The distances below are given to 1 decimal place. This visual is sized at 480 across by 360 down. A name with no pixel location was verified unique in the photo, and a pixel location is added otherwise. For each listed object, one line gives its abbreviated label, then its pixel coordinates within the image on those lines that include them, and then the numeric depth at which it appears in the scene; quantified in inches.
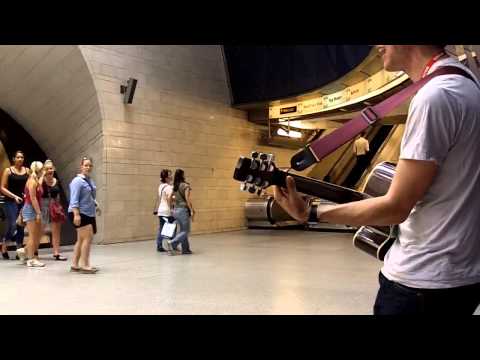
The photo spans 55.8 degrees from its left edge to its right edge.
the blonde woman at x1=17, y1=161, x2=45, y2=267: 275.0
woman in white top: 349.7
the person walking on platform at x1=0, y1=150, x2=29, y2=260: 303.9
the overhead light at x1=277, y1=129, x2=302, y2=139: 591.8
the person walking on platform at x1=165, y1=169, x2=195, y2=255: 335.0
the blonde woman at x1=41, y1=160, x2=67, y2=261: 299.1
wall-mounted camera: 408.8
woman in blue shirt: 248.1
